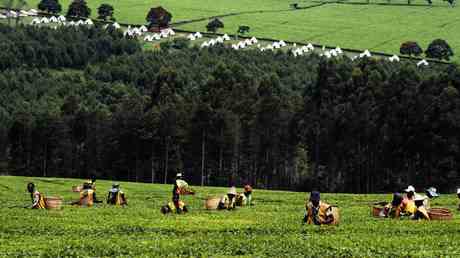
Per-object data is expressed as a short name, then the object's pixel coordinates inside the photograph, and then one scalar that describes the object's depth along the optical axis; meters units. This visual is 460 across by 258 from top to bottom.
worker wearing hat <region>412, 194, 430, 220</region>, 43.16
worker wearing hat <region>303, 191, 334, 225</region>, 40.12
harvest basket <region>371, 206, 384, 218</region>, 46.23
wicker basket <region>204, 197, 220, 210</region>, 51.19
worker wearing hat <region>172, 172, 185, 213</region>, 46.97
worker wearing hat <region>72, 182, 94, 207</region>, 53.59
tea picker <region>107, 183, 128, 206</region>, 55.57
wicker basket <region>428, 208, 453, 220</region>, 43.53
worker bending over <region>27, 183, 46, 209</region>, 49.38
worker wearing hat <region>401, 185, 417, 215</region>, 44.06
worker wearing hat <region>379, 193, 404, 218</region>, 44.41
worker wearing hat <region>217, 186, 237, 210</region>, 51.44
